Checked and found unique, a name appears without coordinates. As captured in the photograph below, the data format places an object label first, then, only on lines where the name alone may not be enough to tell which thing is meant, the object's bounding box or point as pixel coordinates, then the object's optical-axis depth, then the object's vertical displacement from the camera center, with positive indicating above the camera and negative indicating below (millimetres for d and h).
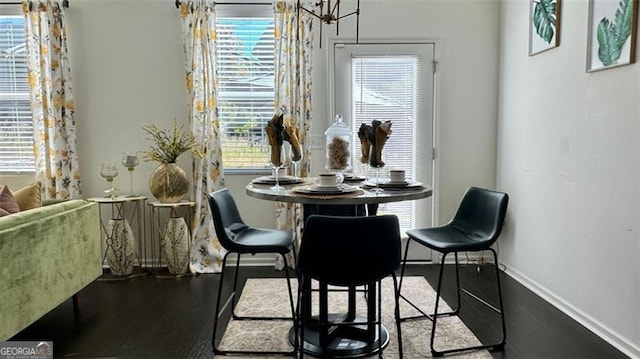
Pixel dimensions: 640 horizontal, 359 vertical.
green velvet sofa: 2119 -648
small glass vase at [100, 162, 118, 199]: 3787 -272
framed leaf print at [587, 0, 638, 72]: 2291 +595
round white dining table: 2033 -403
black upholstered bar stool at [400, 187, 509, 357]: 2369 -526
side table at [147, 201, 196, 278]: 3768 -854
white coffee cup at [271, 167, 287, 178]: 2809 -197
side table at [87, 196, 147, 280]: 3717 -863
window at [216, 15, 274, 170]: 3986 +493
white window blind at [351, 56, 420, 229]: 3986 +391
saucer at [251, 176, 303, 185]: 2594 -232
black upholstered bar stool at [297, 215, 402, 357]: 1899 -474
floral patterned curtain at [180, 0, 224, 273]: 3814 +203
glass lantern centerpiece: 2465 -54
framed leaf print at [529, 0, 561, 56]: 3025 +830
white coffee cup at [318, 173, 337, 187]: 2221 -194
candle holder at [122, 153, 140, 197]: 3785 -176
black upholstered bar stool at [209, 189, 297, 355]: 2328 -543
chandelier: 2386 +665
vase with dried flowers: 3689 -255
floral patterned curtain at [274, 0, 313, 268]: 3826 +641
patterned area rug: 2473 -1136
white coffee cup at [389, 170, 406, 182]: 2432 -189
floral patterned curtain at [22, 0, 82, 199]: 3760 +355
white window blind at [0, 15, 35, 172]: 3916 +350
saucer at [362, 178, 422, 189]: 2352 -231
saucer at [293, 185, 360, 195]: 2133 -239
